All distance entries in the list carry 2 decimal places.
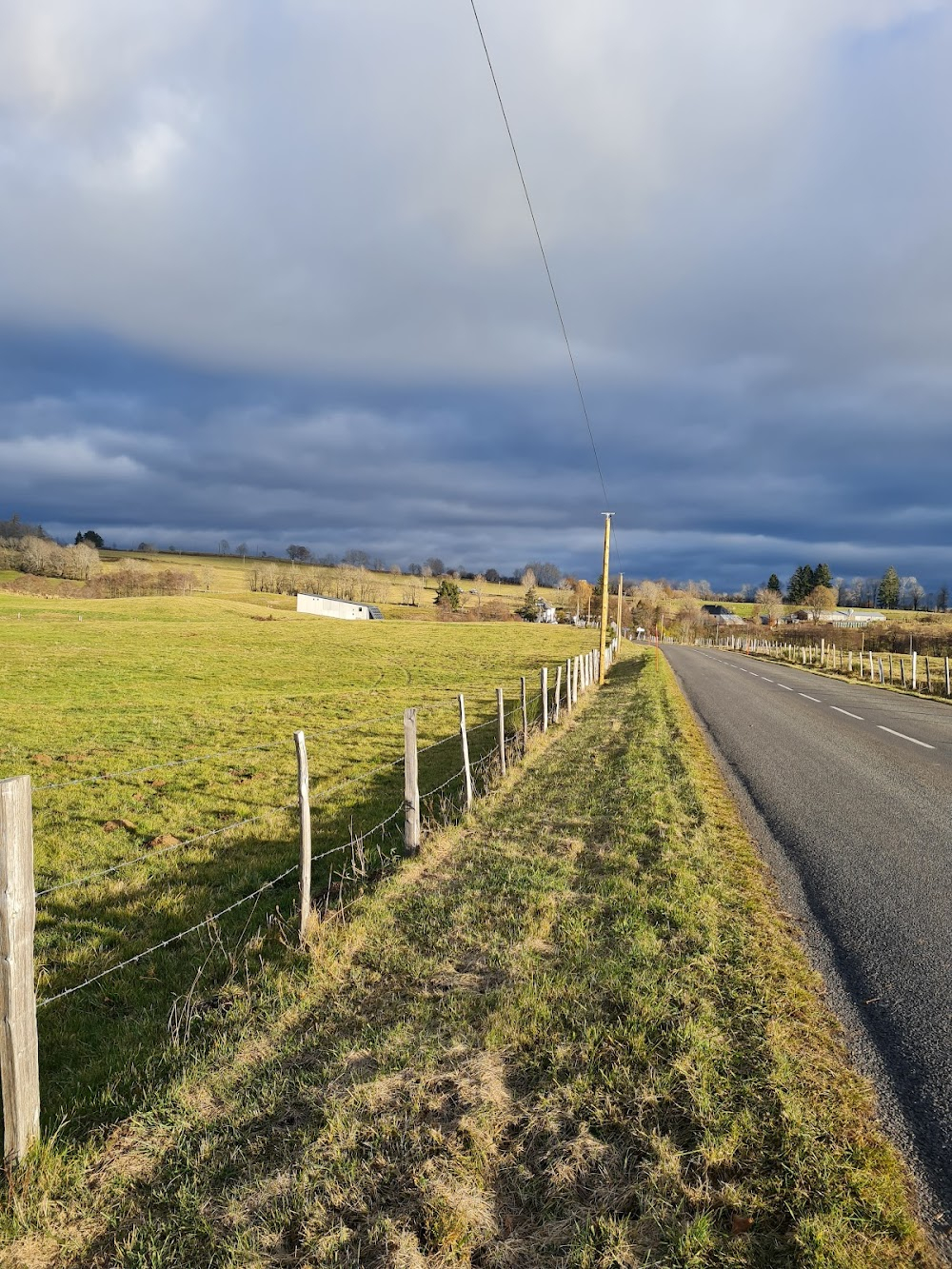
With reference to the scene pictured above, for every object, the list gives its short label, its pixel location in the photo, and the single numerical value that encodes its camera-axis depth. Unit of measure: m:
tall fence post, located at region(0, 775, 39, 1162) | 3.55
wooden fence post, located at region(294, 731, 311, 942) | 6.33
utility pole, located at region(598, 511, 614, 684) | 33.41
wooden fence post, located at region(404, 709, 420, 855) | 8.52
